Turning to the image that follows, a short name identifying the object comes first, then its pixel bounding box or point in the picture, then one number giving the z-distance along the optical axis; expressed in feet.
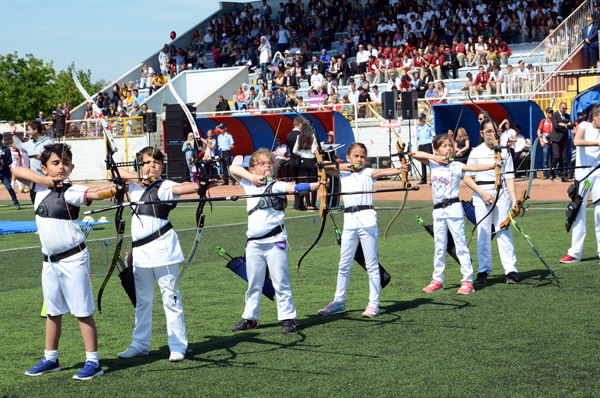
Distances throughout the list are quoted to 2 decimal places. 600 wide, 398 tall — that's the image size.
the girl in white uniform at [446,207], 28.14
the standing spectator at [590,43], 86.58
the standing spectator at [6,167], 70.13
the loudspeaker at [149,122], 74.40
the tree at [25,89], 193.57
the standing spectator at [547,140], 75.25
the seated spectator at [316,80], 103.71
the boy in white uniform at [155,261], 20.56
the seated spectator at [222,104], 105.60
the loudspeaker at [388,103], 82.88
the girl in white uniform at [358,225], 25.00
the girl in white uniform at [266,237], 22.99
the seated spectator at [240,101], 107.65
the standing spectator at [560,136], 72.54
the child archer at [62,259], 19.11
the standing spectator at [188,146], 83.93
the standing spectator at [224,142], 86.28
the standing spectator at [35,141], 45.32
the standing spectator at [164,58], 129.18
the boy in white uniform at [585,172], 32.78
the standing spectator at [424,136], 77.25
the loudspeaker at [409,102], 80.22
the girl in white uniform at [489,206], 29.60
